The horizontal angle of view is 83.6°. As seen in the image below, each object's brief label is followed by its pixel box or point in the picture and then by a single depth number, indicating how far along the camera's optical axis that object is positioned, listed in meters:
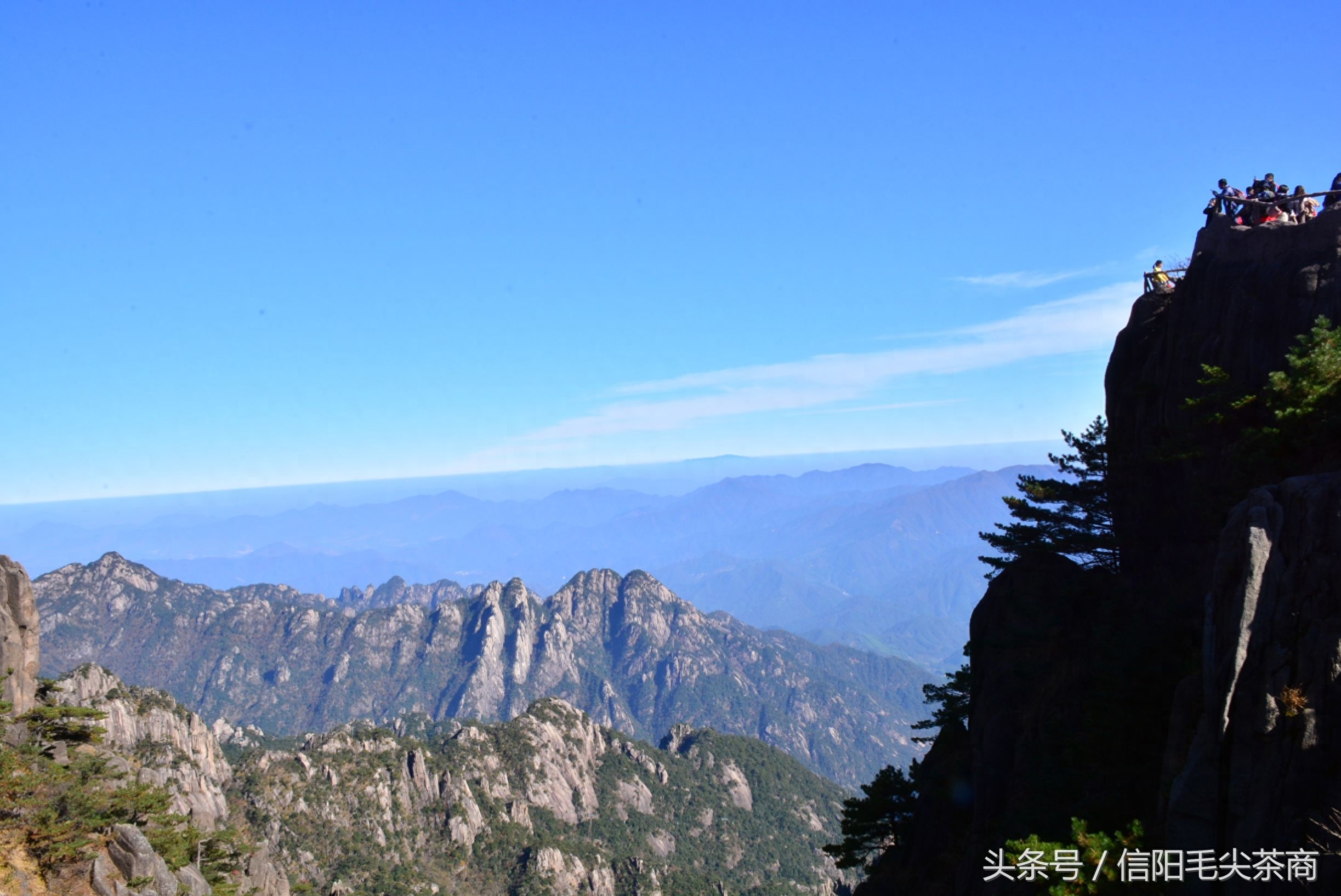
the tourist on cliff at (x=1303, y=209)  23.06
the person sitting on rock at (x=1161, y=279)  29.03
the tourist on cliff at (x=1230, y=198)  25.09
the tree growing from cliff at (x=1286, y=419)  16.83
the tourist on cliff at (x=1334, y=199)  21.92
